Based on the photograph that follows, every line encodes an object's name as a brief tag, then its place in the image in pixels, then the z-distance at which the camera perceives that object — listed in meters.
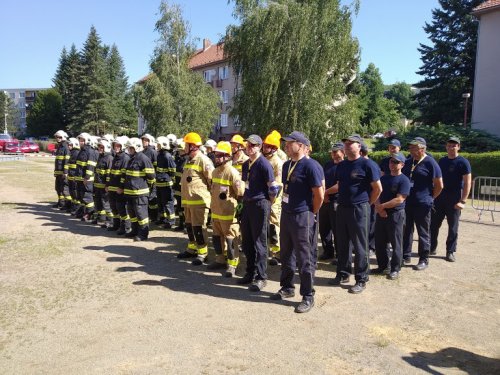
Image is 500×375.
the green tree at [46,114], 72.62
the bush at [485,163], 17.09
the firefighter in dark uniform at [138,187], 8.19
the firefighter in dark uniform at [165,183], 9.62
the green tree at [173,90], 31.00
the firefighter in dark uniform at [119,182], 8.68
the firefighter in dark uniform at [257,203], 5.59
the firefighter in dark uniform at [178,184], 9.46
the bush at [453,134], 20.36
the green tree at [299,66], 21.42
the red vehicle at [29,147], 44.13
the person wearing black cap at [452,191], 7.05
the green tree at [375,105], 62.66
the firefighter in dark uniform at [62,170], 11.55
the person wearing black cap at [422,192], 6.61
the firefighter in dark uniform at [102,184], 9.37
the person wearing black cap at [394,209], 6.13
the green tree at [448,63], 33.44
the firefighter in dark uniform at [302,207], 4.89
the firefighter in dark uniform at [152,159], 9.59
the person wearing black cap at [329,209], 6.71
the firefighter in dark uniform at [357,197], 5.50
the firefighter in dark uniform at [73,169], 10.92
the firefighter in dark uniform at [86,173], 10.03
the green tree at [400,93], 83.50
